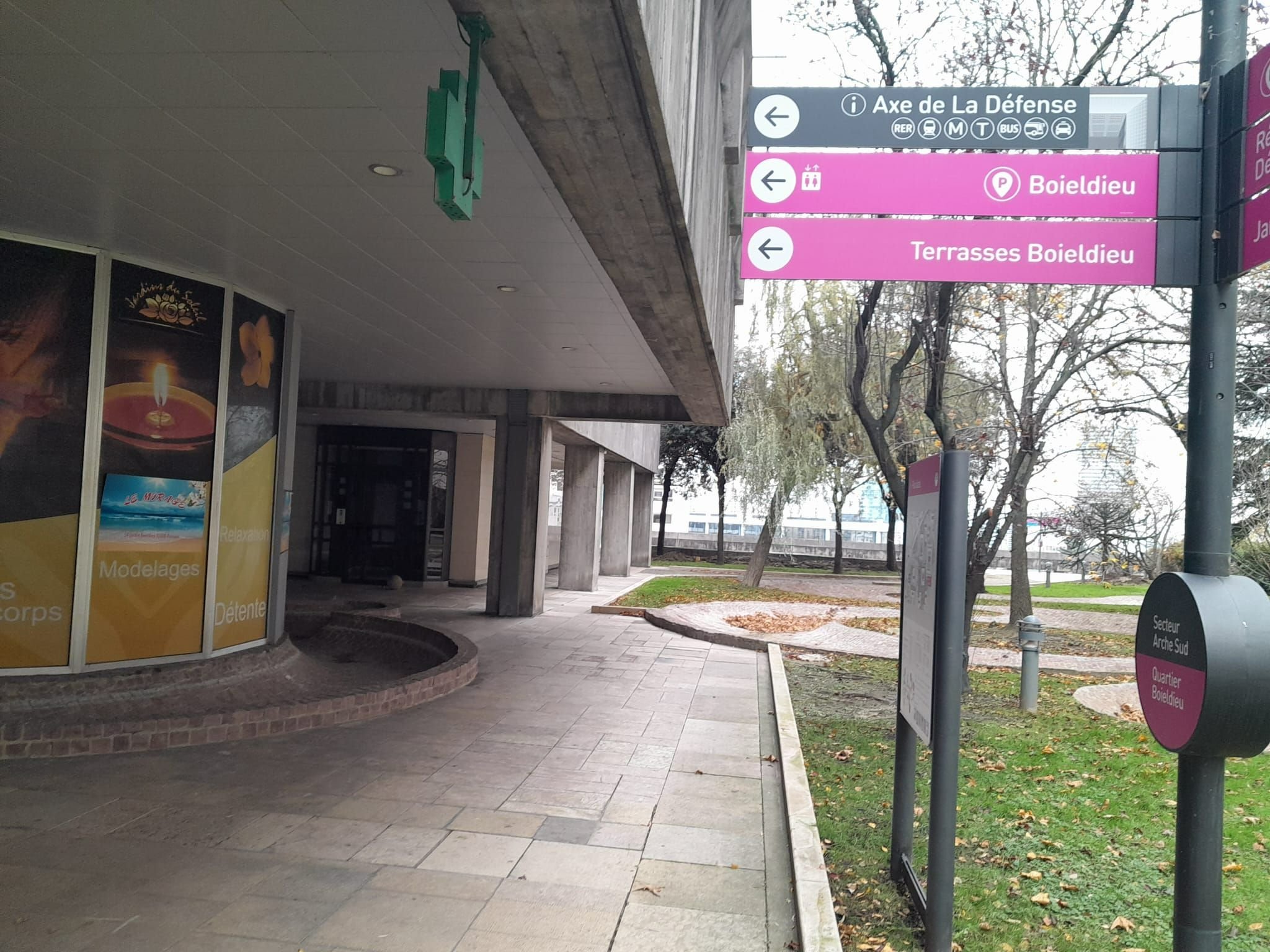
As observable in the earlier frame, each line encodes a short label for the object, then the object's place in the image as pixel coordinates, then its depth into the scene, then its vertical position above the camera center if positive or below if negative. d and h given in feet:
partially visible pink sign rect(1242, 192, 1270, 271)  10.28 +3.38
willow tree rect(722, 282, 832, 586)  78.89 +6.35
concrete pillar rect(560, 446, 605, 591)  71.15 -1.34
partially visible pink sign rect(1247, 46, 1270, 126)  10.32 +5.05
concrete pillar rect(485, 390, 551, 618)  51.98 -0.73
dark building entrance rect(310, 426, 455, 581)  69.00 -0.96
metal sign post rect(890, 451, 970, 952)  12.70 -2.13
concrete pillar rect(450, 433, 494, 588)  70.13 -1.08
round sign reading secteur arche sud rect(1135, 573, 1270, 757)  9.37 -1.43
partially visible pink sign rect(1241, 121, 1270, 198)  10.38 +4.27
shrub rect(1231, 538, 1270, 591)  41.96 -1.37
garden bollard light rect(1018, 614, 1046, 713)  31.78 -5.13
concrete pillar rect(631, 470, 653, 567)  112.47 -3.19
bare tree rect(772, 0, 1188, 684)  28.89 +7.00
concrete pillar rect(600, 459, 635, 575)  90.79 -2.90
